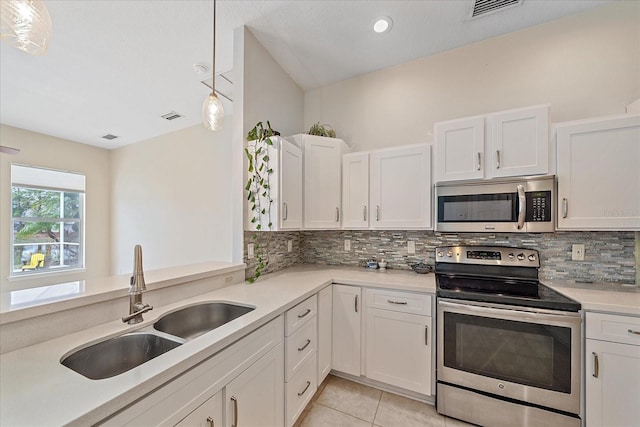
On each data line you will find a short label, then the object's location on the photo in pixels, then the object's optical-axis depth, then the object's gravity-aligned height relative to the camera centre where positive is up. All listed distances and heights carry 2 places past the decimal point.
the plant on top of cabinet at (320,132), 2.54 +0.86
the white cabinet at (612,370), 1.32 -0.87
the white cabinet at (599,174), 1.57 +0.27
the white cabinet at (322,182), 2.33 +0.31
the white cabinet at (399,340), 1.84 -1.00
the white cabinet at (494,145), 1.75 +0.53
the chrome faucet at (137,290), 1.20 -0.38
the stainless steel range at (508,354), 1.46 -0.91
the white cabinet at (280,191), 2.00 +0.19
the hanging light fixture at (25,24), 0.88 +0.71
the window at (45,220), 3.92 -0.13
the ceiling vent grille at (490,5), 1.87 +1.63
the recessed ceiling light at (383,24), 2.03 +1.61
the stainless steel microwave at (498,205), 1.77 +0.07
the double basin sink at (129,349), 0.98 -0.61
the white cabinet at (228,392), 0.77 -0.71
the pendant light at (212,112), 1.67 +0.70
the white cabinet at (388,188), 2.17 +0.24
